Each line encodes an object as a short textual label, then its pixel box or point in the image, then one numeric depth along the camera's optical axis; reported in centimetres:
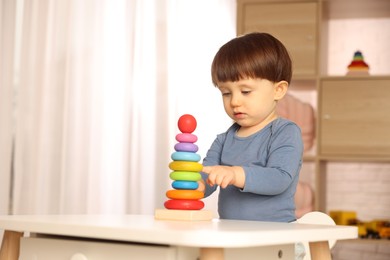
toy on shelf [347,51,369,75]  337
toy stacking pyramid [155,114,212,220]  143
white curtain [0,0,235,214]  350
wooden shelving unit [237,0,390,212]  330
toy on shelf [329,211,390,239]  329
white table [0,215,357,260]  102
